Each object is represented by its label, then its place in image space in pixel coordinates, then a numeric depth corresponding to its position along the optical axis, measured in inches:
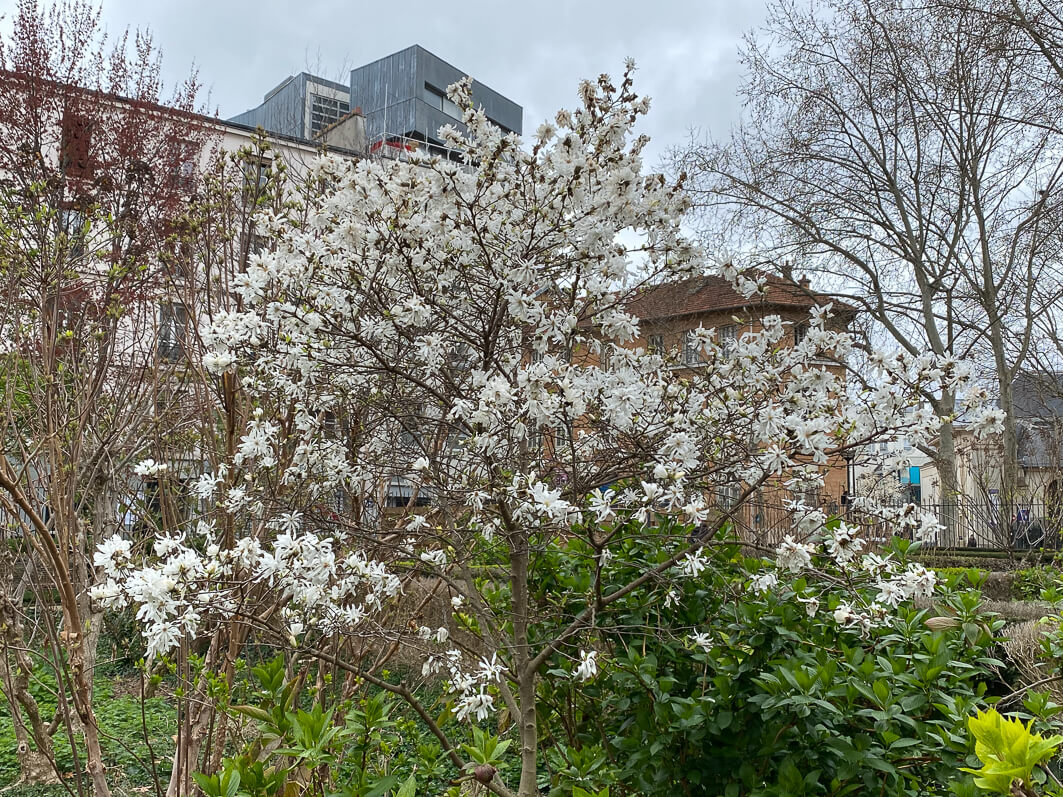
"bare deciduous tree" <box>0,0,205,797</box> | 125.1
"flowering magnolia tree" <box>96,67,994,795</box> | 95.0
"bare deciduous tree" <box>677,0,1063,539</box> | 464.4
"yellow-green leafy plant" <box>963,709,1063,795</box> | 47.6
